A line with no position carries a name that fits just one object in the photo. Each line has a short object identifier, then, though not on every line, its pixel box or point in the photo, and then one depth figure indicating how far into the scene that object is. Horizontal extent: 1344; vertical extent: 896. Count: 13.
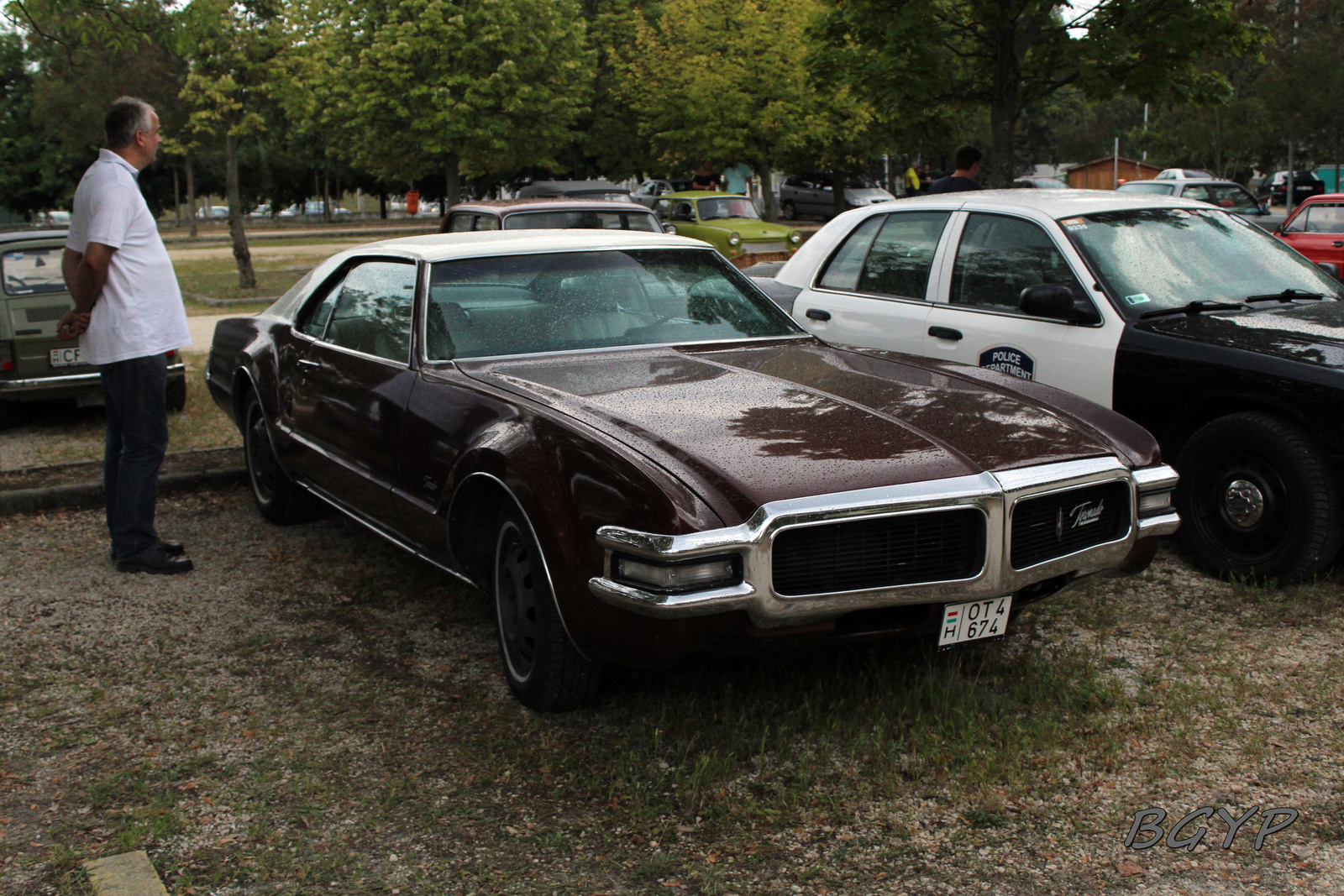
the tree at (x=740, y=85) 35.25
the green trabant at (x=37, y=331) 8.59
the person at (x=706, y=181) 30.17
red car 14.40
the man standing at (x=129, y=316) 5.25
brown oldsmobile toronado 3.33
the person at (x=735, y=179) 44.74
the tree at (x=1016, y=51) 13.65
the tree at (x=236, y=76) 17.70
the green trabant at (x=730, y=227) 21.03
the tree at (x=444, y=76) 25.91
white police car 4.99
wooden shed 61.83
